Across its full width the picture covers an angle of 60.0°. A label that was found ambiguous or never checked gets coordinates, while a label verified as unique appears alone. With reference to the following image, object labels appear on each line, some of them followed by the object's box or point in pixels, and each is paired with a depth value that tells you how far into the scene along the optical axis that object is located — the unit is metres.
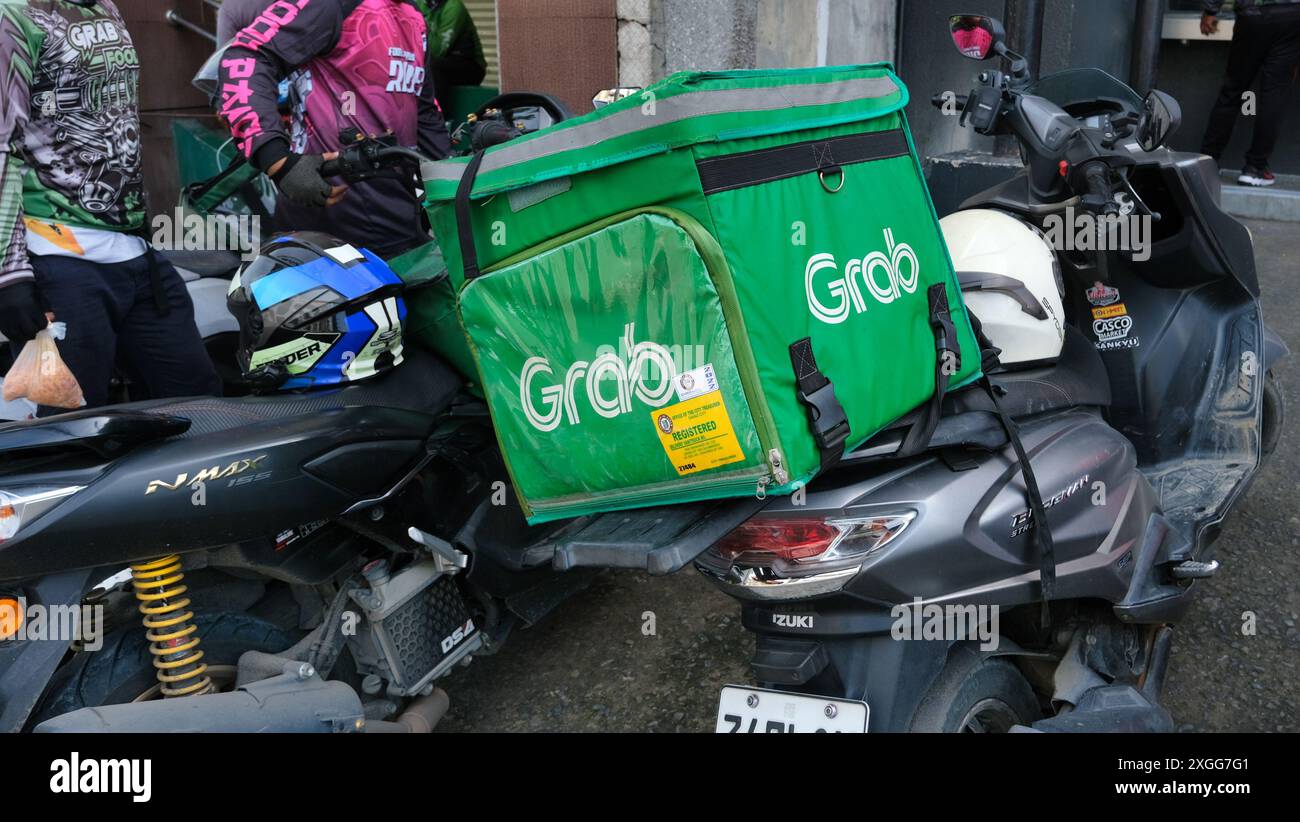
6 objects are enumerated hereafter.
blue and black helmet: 2.43
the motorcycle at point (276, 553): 2.17
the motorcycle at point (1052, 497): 2.08
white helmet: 2.62
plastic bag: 2.81
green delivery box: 1.82
